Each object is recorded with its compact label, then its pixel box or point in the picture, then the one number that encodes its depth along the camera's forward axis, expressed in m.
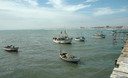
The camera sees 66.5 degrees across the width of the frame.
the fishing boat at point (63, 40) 52.55
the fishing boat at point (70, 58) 22.92
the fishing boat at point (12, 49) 35.81
